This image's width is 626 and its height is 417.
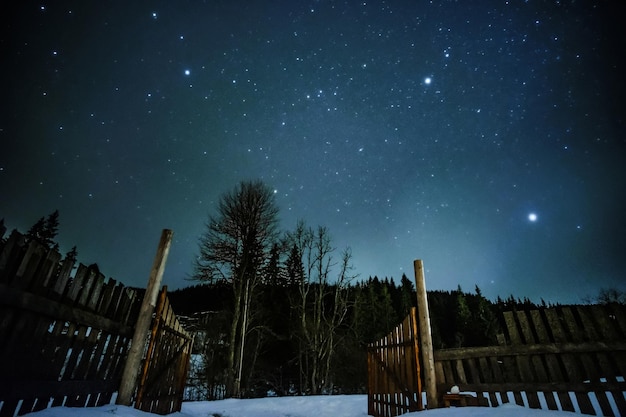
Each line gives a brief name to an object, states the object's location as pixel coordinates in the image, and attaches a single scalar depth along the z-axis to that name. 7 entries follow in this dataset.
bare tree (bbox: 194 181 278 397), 16.36
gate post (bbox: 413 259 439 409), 5.48
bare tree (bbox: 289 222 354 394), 18.33
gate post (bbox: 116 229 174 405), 4.53
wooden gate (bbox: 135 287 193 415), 5.03
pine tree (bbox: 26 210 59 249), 43.91
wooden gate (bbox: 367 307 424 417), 5.83
